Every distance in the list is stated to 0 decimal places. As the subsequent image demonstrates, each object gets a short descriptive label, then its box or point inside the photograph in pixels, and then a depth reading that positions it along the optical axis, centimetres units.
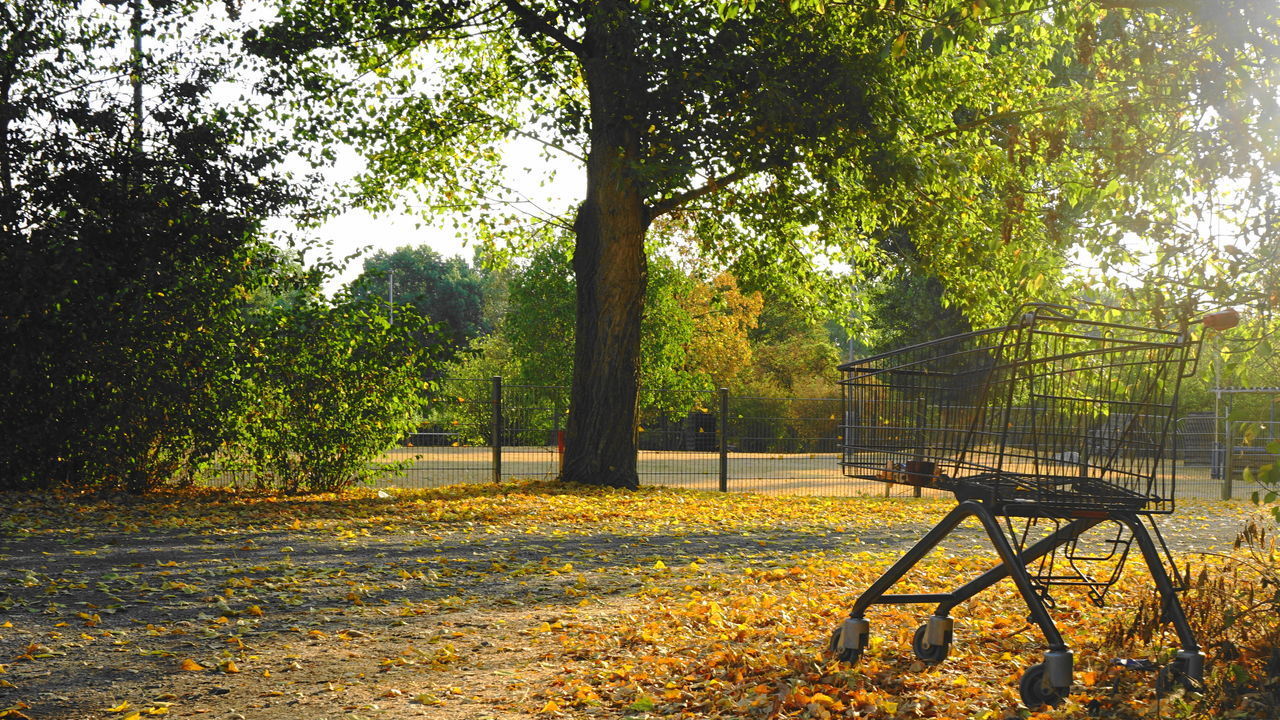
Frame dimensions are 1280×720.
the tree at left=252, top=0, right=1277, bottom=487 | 1262
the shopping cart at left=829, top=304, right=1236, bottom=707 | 408
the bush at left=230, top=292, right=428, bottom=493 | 1311
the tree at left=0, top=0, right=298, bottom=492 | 1243
